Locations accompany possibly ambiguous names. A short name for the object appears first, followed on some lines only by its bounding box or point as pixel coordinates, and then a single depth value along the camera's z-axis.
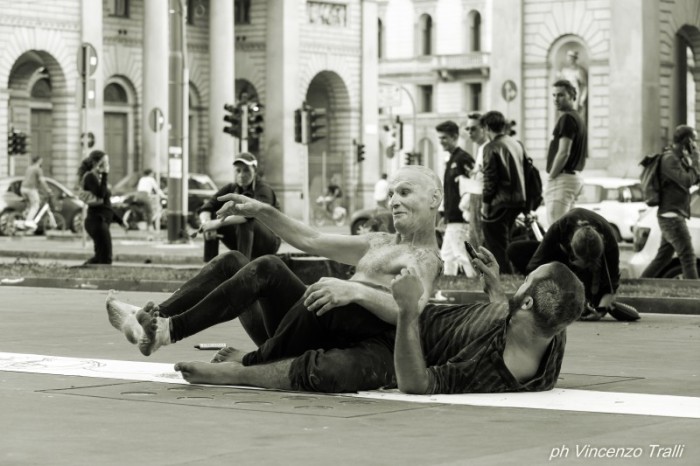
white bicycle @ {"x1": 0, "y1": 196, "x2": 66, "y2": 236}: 42.53
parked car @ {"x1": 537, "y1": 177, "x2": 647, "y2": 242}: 37.09
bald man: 8.66
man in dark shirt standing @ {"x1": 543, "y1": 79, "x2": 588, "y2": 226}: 18.36
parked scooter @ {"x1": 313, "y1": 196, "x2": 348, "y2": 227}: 59.12
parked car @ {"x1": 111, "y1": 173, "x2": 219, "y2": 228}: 46.78
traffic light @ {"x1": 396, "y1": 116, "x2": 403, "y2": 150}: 60.52
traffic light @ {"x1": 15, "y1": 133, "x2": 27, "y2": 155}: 51.81
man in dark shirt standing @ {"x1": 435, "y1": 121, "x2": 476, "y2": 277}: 19.97
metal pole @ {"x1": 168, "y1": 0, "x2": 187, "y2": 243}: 32.00
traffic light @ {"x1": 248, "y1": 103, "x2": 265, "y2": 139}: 36.88
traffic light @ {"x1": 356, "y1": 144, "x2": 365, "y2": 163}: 62.94
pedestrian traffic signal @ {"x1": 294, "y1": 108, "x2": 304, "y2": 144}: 36.25
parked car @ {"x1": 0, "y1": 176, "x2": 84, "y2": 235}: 43.19
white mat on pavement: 8.30
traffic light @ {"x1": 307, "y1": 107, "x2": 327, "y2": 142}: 36.34
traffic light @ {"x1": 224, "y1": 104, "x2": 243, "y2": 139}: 35.81
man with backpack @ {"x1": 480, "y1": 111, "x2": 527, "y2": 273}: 18.78
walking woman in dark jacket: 22.88
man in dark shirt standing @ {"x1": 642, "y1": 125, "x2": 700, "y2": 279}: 18.09
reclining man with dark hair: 8.32
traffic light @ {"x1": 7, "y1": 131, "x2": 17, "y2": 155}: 51.94
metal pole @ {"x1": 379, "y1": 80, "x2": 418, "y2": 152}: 73.46
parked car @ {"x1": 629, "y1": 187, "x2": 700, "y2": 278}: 19.02
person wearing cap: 16.77
